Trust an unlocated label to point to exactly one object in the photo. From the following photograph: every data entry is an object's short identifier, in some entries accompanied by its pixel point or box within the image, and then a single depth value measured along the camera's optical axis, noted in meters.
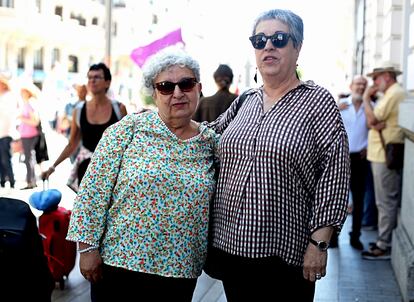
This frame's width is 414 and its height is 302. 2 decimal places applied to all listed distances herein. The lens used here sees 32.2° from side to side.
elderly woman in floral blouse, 3.23
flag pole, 11.49
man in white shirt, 8.30
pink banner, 9.62
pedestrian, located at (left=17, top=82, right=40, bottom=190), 13.39
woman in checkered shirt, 3.16
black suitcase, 2.59
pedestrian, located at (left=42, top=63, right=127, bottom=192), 6.36
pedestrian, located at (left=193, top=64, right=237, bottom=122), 8.67
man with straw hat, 7.70
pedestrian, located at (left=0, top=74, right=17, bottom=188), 12.77
